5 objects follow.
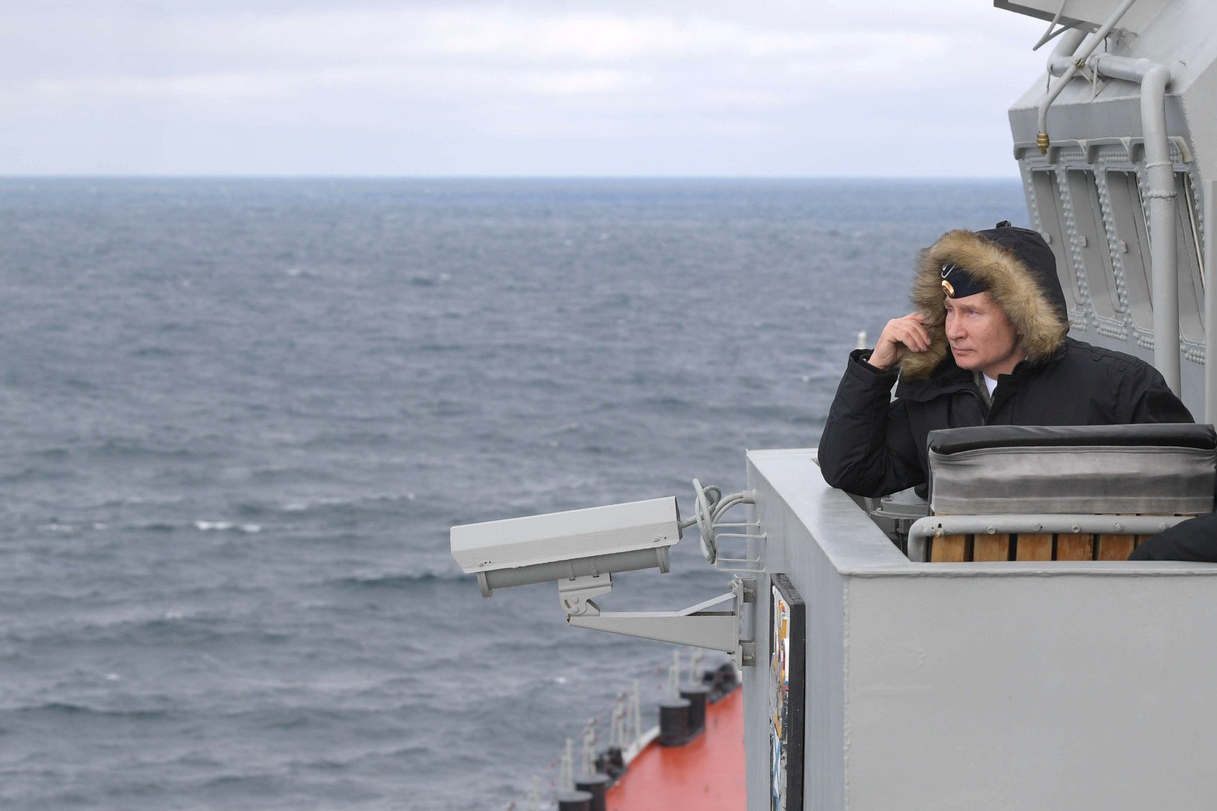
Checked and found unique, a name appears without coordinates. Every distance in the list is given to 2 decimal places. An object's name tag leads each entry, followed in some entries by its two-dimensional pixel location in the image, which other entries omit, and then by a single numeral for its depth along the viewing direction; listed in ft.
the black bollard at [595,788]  56.90
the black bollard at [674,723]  59.57
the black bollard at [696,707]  61.52
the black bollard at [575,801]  56.34
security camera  19.39
